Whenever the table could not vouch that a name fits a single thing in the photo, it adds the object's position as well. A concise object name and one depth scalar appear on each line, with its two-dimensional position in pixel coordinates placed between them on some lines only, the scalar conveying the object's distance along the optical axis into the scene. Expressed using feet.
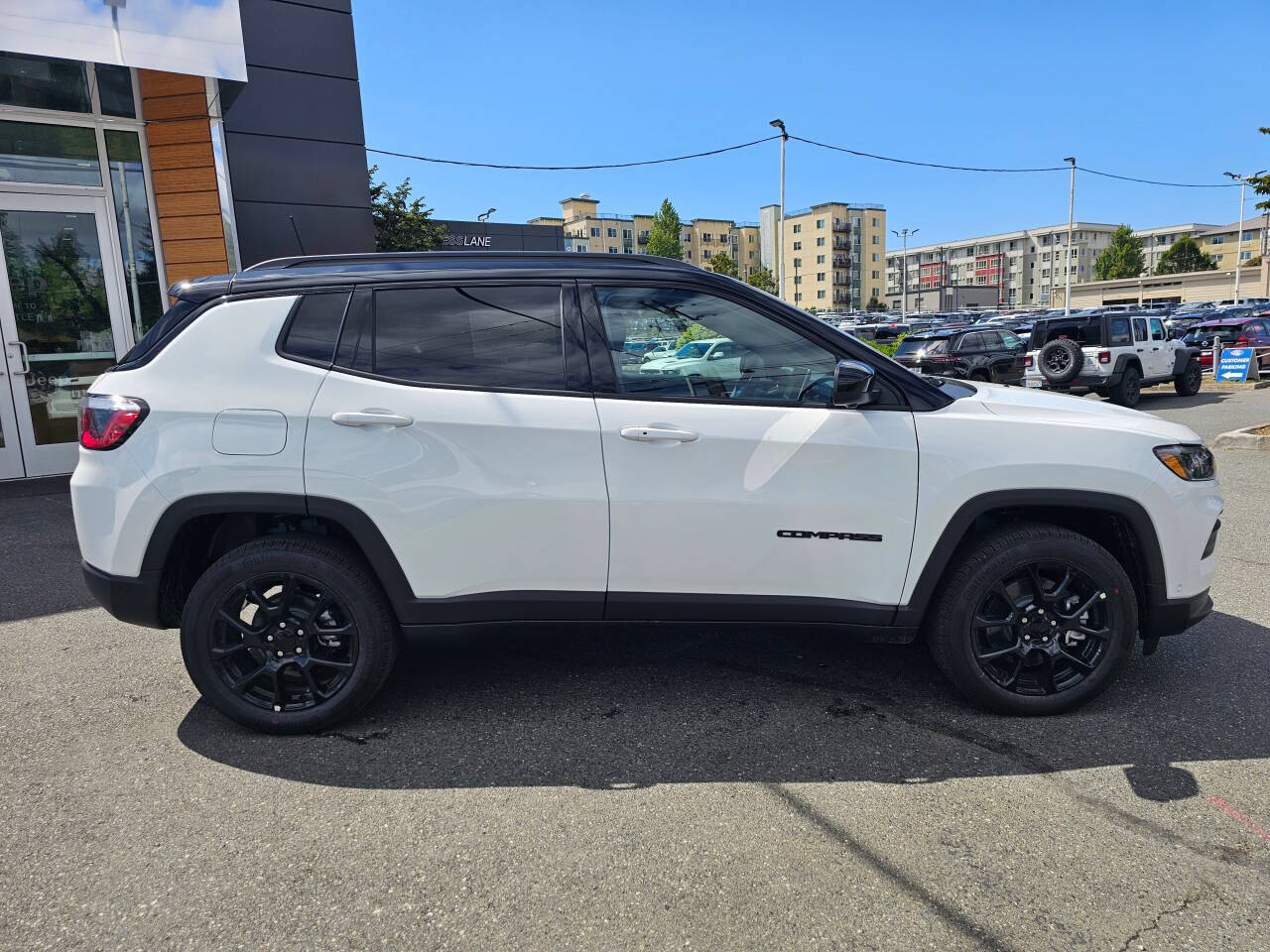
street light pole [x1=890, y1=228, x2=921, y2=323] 279.81
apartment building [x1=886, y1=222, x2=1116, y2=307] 434.30
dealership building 27.32
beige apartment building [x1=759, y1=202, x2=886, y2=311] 395.75
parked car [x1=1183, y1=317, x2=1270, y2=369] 65.77
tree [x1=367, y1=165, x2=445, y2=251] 79.87
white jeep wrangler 49.37
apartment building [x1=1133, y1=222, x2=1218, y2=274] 413.18
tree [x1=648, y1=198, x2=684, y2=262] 264.11
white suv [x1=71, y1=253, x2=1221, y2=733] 10.11
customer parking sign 64.23
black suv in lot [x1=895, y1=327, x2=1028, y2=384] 55.72
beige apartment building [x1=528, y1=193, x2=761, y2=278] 362.33
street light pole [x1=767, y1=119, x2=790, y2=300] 114.42
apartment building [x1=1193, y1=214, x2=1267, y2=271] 321.95
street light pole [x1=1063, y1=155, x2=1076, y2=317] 170.71
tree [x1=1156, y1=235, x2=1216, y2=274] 287.48
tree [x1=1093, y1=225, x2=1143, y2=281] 298.56
